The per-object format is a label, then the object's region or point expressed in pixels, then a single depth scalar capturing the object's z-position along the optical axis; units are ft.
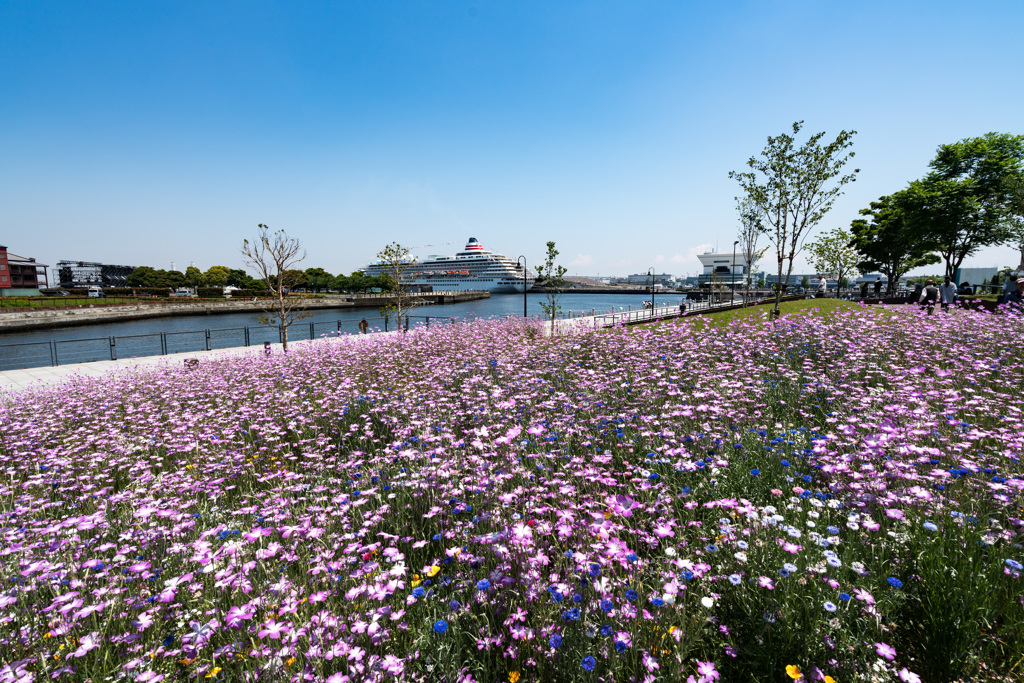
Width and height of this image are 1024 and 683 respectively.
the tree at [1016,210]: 88.17
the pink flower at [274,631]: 6.37
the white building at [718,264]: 498.69
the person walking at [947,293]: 46.75
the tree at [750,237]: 94.55
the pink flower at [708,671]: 5.77
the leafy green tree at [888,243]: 115.65
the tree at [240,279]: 362.61
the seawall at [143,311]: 149.79
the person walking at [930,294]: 52.49
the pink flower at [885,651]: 5.76
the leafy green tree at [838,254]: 170.71
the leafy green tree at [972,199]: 94.68
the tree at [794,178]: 66.64
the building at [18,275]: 275.59
